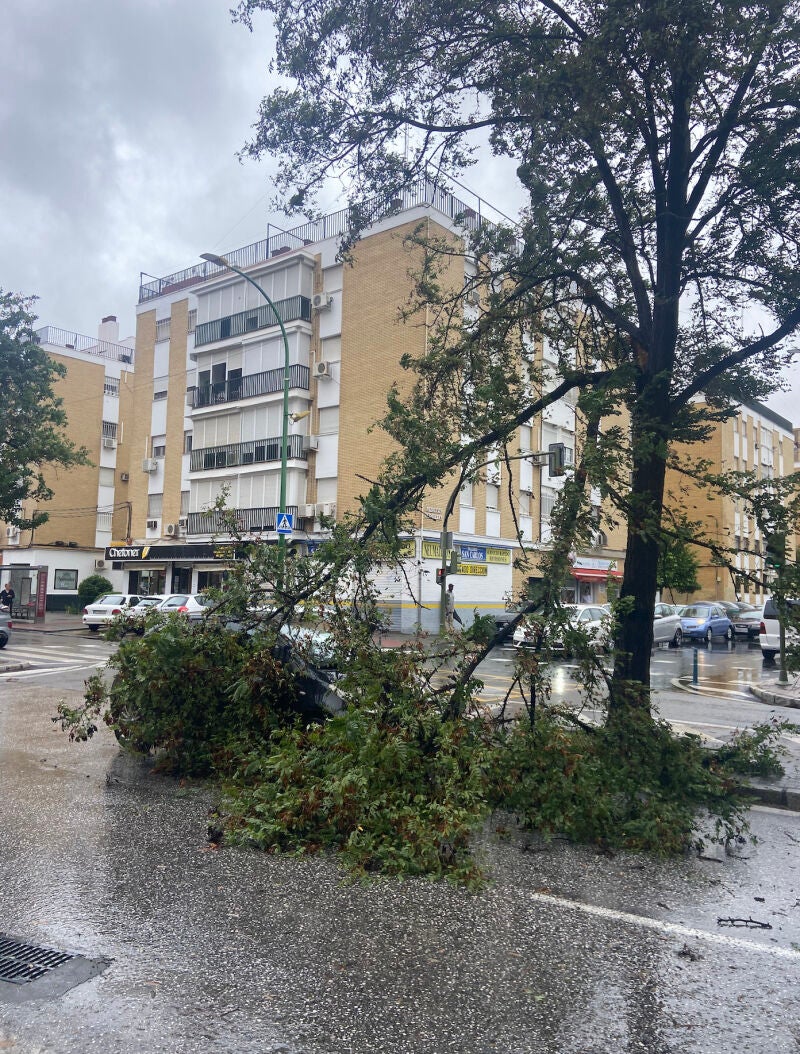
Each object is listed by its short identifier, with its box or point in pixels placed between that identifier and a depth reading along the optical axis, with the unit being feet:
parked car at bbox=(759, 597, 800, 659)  72.02
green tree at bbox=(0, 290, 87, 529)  88.53
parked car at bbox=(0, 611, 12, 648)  68.13
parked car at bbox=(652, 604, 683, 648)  90.07
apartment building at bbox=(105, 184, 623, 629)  102.47
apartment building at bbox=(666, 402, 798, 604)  162.81
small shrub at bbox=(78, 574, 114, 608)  129.70
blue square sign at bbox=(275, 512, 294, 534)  63.93
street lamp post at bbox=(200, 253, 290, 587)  62.53
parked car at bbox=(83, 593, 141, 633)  92.53
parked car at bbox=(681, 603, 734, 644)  100.73
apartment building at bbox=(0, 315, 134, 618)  142.31
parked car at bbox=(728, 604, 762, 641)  111.04
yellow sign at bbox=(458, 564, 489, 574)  104.36
